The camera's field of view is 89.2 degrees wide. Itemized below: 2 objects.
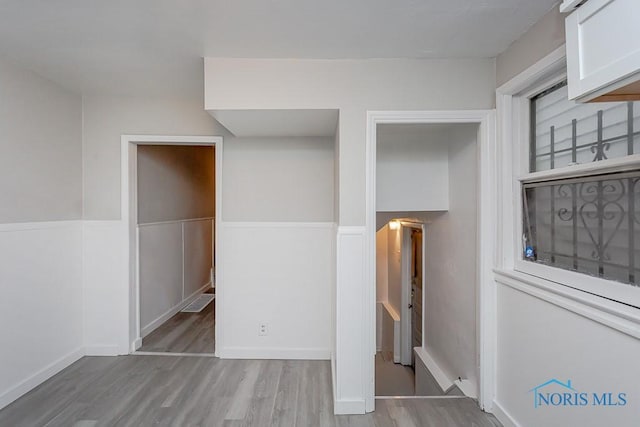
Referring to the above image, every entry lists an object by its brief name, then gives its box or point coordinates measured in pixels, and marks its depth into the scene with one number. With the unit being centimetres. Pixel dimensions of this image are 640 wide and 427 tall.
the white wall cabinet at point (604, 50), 88
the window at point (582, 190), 135
